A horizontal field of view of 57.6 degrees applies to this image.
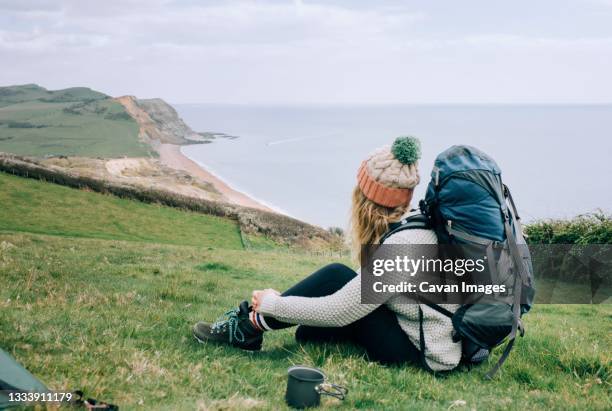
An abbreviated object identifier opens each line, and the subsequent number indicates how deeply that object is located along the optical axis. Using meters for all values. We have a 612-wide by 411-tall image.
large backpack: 3.57
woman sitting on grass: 3.95
